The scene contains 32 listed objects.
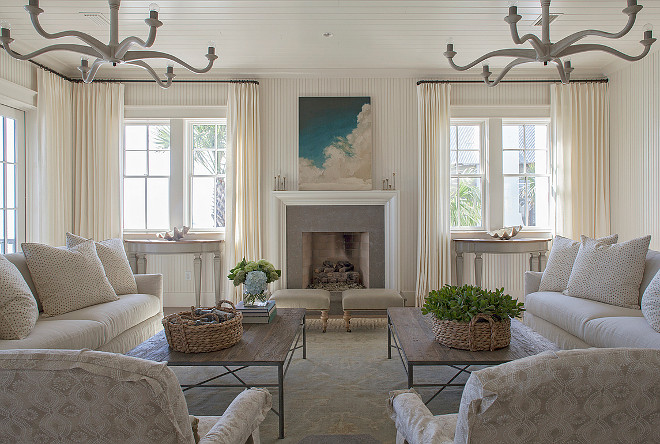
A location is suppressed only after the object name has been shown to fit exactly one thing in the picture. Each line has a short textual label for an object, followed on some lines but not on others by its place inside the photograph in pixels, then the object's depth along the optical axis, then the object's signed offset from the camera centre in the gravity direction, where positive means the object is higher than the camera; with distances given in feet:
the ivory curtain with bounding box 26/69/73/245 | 16.02 +2.11
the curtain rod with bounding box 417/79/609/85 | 18.04 +5.61
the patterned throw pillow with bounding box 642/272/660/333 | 8.40 -1.57
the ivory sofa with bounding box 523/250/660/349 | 8.54 -2.12
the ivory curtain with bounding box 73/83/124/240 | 17.89 +2.61
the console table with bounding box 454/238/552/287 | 16.55 -1.02
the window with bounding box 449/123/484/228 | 18.99 +1.97
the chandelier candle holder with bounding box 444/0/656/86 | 8.62 +3.63
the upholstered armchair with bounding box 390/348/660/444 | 3.10 -1.23
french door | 15.12 +1.55
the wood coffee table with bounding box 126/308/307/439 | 7.27 -2.20
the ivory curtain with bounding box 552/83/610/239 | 17.99 +2.35
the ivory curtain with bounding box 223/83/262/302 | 18.02 +1.85
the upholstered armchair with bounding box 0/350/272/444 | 3.18 -1.23
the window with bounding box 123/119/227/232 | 18.92 +1.97
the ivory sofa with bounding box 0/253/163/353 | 8.36 -2.08
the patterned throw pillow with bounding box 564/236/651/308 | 10.40 -1.22
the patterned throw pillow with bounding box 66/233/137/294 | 12.09 -1.16
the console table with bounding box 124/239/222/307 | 16.66 -1.02
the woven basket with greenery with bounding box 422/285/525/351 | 7.63 -1.66
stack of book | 9.96 -2.00
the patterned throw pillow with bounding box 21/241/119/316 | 9.93 -1.22
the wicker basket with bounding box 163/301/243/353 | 7.63 -1.91
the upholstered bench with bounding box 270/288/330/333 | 15.12 -2.65
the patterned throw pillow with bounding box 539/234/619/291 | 12.25 -1.23
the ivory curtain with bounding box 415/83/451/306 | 17.98 +1.21
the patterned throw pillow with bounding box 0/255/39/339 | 8.09 -1.51
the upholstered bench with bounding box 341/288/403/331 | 15.08 -2.66
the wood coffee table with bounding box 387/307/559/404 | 7.22 -2.18
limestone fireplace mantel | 17.40 +0.72
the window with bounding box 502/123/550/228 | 19.02 +2.05
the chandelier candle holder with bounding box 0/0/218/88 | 8.34 +3.66
